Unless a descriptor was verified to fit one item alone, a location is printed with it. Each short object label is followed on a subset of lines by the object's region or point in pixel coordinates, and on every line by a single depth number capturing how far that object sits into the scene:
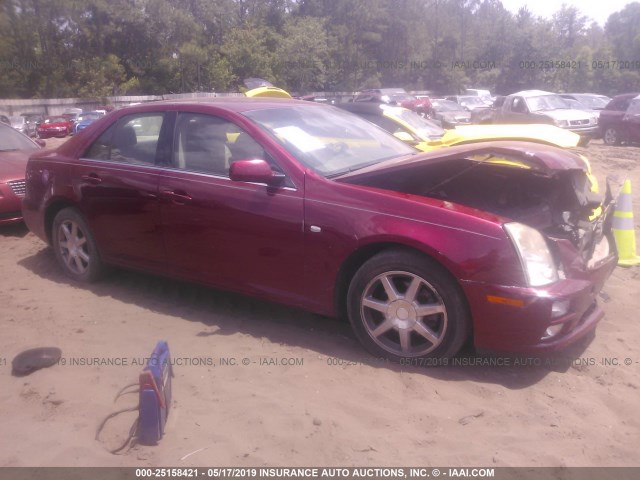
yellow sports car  4.61
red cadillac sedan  3.26
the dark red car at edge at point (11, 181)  6.61
